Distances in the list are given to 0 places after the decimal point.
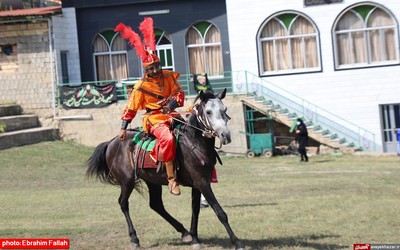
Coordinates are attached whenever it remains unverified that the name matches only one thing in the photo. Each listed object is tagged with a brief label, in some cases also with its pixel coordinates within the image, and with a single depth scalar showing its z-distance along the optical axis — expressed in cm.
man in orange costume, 1223
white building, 3434
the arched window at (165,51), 3662
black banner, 3428
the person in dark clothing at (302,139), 2973
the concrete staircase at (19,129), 3069
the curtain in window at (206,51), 3622
